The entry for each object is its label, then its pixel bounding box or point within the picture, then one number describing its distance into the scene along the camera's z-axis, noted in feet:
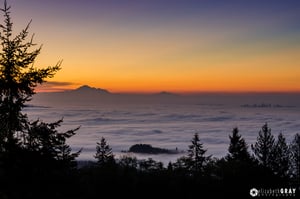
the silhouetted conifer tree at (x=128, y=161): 220.19
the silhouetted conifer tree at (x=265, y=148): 212.84
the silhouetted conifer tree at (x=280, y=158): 210.79
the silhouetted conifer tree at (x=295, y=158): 234.83
